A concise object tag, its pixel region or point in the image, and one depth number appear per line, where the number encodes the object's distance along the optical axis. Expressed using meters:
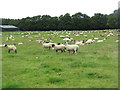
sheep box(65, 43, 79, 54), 20.79
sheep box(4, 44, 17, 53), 23.07
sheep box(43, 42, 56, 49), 25.42
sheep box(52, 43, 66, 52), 22.23
